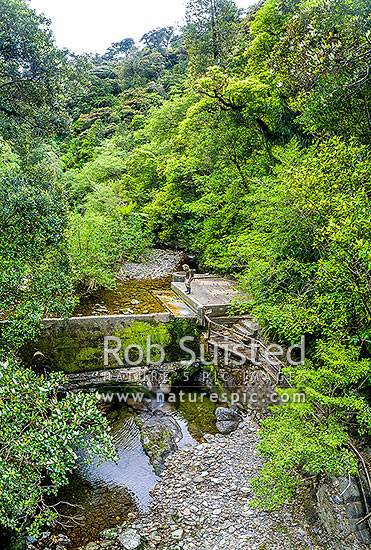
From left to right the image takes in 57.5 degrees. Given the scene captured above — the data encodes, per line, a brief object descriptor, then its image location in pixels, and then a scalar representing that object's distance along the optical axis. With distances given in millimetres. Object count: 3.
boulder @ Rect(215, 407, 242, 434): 9105
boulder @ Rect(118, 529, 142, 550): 5816
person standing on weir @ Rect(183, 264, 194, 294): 13016
